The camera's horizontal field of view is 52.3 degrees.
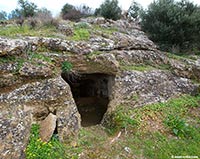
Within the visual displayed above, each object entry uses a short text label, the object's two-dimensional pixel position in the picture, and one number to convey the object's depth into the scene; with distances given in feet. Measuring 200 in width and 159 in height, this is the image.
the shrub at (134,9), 57.98
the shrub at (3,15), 65.87
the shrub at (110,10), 50.96
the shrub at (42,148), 15.47
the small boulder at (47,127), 16.98
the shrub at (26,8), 53.31
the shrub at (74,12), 53.78
